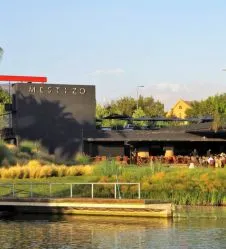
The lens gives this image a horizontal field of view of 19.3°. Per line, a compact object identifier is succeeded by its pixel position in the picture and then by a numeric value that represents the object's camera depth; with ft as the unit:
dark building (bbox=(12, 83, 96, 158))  205.36
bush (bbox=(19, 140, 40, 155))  175.99
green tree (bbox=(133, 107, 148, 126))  347.77
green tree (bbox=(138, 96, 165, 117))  409.86
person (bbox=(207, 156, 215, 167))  157.27
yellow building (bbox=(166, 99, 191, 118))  506.97
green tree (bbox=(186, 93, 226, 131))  365.01
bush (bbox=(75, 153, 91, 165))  173.93
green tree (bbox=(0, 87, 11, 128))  208.15
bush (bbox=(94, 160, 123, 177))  117.19
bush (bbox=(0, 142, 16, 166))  147.43
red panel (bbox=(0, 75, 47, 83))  226.13
